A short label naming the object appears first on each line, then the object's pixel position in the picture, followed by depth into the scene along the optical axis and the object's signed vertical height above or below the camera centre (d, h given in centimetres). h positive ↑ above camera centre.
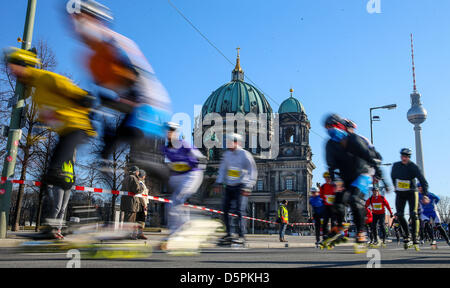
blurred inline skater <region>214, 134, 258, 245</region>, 577 +52
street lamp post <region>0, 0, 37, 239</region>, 1031 +125
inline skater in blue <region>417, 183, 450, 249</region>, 1288 +21
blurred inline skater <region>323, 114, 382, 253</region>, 463 +63
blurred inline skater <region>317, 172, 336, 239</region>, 888 +43
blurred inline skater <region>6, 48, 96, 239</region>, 414 +104
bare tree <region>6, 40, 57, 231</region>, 1765 +300
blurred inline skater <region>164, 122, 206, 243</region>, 530 +54
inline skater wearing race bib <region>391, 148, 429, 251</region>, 717 +62
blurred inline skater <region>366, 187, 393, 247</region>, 1097 +32
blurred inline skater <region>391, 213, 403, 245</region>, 1628 -43
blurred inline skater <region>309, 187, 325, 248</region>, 1239 +22
